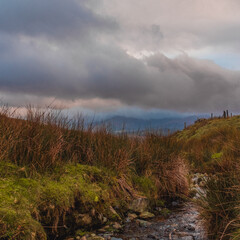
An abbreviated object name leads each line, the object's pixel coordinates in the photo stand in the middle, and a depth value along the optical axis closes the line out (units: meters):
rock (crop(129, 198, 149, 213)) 5.80
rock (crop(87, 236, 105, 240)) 4.40
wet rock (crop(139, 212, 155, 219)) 5.68
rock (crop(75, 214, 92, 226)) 4.66
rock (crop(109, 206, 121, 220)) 5.27
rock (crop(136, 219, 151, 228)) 5.28
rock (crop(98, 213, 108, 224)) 4.99
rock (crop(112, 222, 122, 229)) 5.00
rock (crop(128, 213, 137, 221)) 5.53
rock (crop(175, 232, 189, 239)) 4.70
